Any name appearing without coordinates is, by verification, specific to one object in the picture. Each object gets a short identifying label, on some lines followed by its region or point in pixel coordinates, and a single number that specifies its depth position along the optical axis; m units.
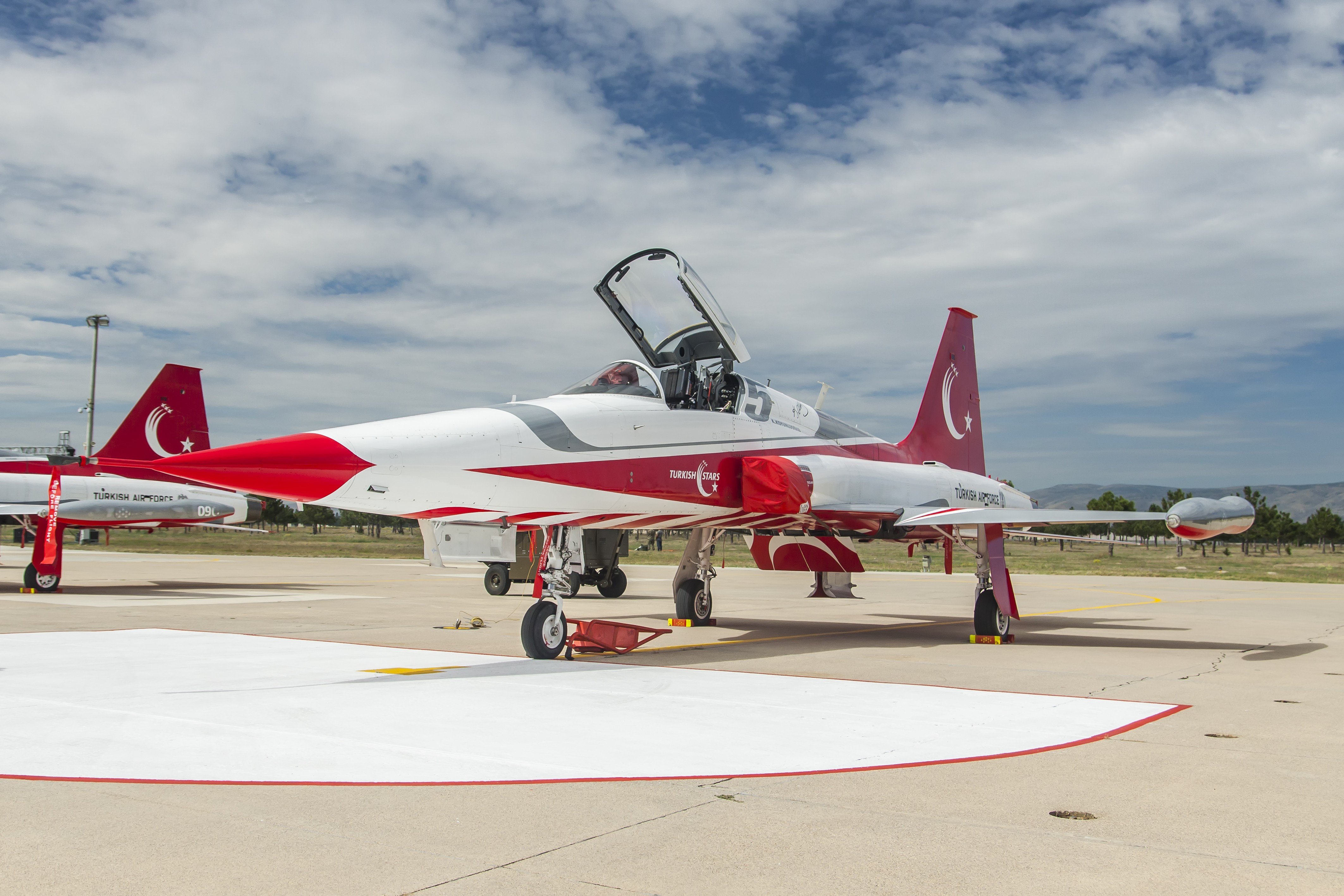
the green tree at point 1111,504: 85.81
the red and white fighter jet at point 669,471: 7.82
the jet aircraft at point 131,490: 21.05
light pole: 51.75
